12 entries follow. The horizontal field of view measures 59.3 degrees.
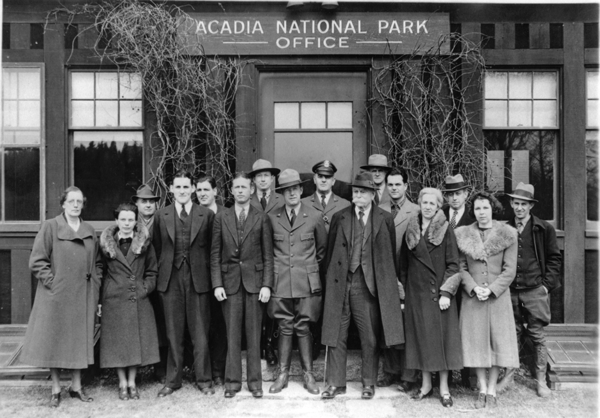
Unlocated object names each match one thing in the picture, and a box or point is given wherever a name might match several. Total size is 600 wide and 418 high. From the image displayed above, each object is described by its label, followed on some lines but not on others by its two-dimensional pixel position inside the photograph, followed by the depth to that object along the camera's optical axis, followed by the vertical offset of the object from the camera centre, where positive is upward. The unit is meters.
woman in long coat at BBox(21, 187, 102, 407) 4.67 -0.81
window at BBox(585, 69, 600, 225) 6.43 +0.81
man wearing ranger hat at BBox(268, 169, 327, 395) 4.86 -0.60
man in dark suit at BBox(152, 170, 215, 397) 4.91 -0.75
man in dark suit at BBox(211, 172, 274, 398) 4.84 -0.64
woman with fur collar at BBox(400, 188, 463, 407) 4.68 -0.80
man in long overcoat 4.80 -0.73
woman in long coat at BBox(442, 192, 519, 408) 4.69 -0.79
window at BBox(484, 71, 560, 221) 6.48 +1.06
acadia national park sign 6.29 +2.12
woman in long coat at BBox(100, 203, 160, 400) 4.79 -0.85
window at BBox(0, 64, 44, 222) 6.40 +0.75
